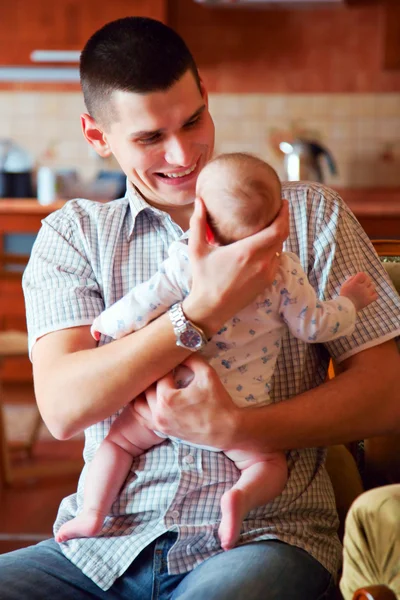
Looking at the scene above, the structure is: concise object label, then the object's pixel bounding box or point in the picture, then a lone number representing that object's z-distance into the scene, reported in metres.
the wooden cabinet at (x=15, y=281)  4.48
